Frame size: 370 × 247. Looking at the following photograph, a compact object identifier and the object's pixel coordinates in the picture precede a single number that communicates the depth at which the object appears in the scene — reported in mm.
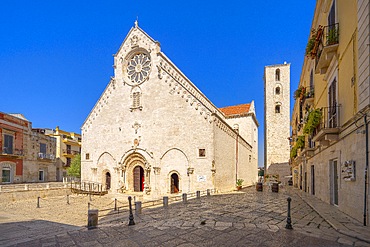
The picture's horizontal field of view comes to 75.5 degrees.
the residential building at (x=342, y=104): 7363
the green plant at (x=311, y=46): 12656
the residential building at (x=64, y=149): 37312
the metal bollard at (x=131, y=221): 8922
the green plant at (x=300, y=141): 19947
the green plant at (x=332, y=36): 9996
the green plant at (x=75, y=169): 35875
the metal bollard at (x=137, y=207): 10866
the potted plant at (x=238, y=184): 24702
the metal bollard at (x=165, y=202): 13055
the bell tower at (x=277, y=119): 36531
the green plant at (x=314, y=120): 12094
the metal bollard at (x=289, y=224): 7895
